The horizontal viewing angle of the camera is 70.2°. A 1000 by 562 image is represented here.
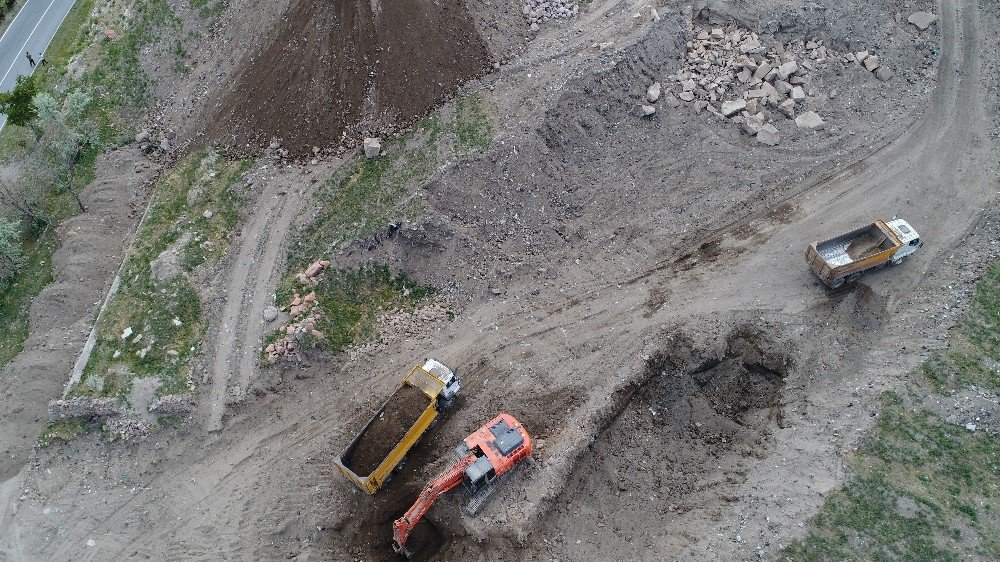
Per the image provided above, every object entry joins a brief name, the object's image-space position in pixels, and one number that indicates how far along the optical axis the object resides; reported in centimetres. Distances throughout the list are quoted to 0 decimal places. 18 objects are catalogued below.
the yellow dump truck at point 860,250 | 3078
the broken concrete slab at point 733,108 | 3722
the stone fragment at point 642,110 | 3662
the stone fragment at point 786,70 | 3794
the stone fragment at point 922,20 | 3981
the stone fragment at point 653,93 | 3706
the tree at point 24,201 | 3703
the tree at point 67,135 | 3775
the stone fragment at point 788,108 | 3734
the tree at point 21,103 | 3484
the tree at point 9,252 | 3428
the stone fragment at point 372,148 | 3438
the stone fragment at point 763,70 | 3788
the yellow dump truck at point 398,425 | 2642
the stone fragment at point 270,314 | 3100
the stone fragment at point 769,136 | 3650
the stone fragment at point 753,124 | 3673
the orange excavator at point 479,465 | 2547
